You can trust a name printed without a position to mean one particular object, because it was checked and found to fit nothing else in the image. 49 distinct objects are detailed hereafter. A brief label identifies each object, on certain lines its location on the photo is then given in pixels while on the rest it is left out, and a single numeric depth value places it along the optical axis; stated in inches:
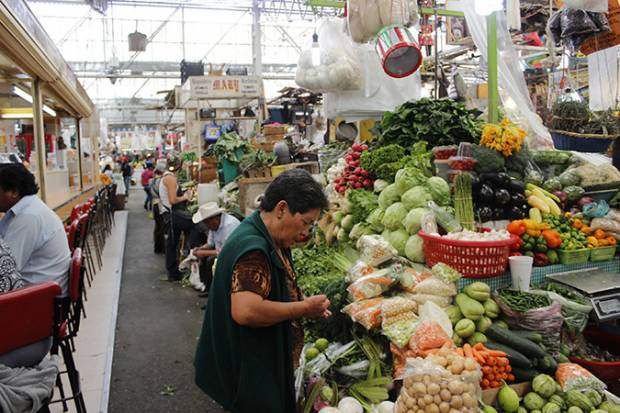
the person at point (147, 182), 648.4
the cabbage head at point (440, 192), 138.0
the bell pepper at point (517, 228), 125.6
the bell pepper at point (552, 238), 124.2
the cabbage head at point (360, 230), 157.6
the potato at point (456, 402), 82.5
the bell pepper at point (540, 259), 125.3
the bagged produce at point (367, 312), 112.7
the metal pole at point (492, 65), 163.6
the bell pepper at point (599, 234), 131.8
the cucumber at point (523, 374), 103.6
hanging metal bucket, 141.3
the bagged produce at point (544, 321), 107.0
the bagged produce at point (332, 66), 173.5
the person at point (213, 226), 196.7
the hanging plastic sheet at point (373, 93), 182.1
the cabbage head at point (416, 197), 135.0
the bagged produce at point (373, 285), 120.0
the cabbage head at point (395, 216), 139.4
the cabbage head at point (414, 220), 130.0
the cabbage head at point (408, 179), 142.0
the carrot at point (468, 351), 100.2
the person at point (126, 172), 837.8
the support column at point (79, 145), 492.2
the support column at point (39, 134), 251.3
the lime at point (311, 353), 125.5
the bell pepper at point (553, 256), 125.6
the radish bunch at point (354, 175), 174.7
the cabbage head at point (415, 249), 128.3
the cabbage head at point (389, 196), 147.8
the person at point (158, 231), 367.6
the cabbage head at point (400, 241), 135.9
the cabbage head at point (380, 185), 160.7
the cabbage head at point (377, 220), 151.9
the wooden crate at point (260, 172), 254.5
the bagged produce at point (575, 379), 101.3
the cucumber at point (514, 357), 102.2
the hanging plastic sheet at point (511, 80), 172.6
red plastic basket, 111.6
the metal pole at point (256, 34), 564.4
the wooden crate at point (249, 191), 237.4
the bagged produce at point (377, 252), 130.5
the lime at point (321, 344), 128.9
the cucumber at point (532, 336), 106.7
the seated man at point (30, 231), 127.3
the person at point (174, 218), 291.3
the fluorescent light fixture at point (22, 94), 288.6
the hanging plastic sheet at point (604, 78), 182.9
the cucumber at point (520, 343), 103.8
